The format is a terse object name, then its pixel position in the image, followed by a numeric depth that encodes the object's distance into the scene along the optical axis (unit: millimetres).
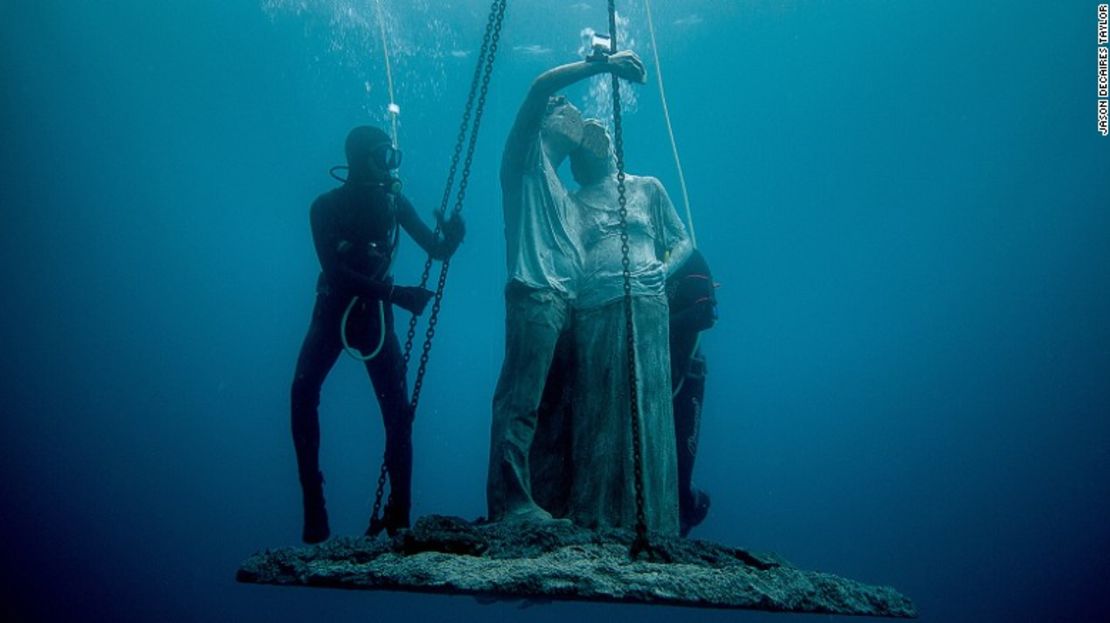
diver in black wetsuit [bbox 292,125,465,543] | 4715
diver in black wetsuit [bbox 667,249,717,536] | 4512
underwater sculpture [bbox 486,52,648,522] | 3436
